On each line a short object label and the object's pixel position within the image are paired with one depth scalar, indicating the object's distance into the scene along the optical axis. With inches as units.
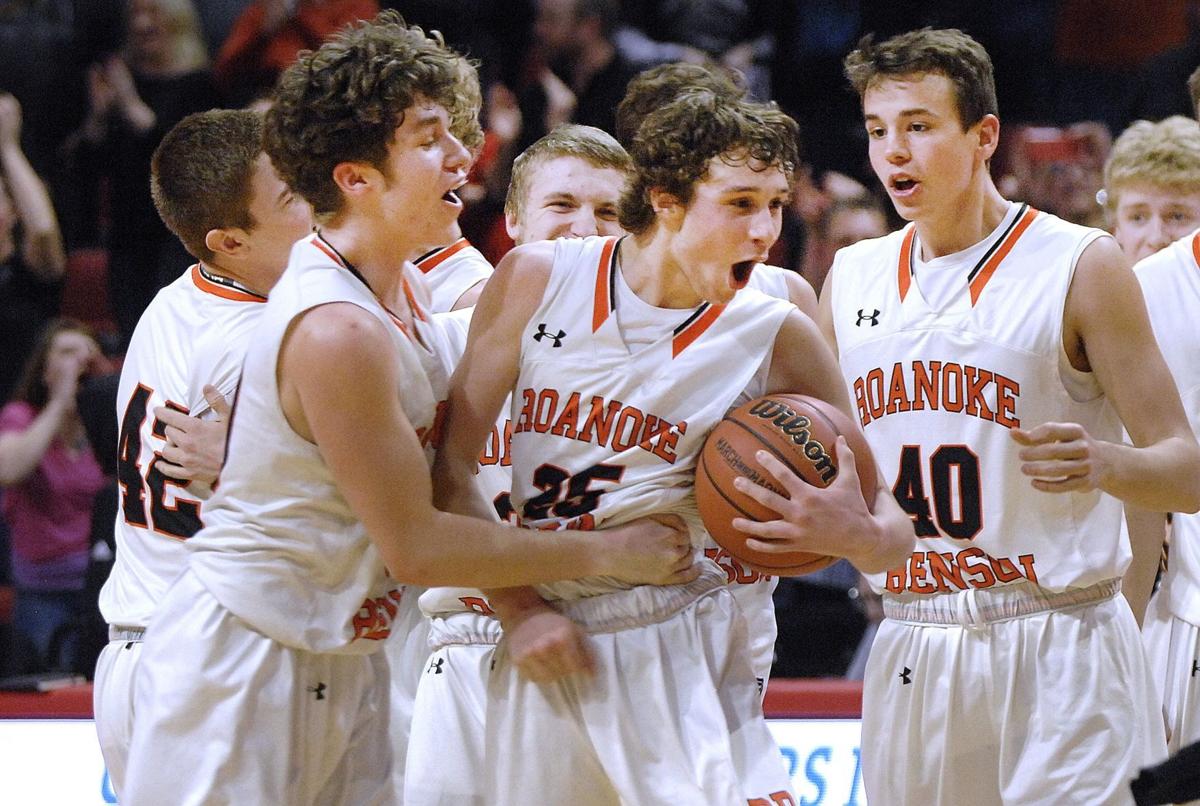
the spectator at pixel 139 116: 694.5
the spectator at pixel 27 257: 687.1
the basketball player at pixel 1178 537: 358.9
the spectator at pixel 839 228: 657.0
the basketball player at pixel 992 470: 306.5
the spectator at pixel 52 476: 621.9
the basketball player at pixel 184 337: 338.0
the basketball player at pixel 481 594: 306.7
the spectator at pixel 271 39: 718.5
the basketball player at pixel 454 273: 392.5
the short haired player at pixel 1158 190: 447.8
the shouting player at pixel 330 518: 247.4
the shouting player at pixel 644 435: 262.2
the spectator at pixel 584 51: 714.8
